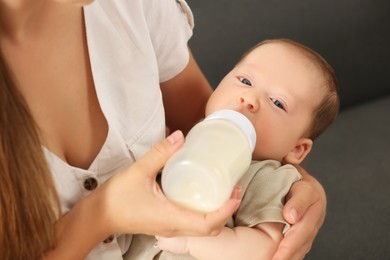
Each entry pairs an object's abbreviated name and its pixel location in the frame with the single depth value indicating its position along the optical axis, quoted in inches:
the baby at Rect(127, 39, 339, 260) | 35.9
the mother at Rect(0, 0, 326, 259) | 32.8
